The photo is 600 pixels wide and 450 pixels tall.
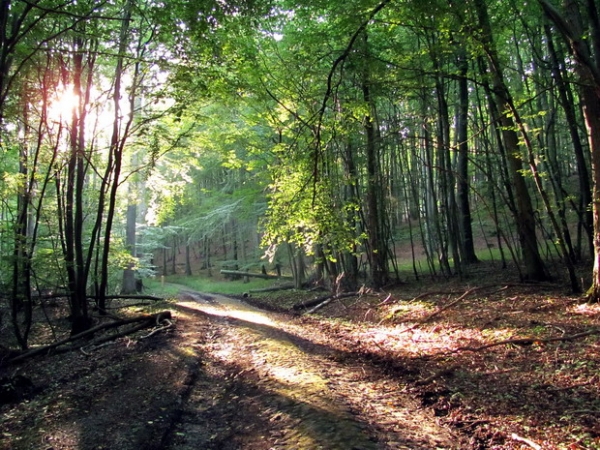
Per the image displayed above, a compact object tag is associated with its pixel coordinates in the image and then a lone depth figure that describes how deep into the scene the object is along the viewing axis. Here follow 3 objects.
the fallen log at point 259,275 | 25.62
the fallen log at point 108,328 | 8.27
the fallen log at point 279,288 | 19.37
